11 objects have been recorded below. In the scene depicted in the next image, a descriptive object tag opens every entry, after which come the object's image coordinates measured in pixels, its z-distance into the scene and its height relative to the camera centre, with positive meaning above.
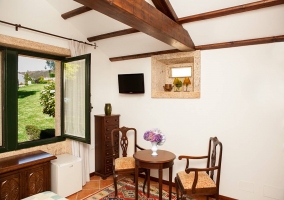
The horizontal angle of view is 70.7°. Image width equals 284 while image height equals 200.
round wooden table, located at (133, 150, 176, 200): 2.65 -0.87
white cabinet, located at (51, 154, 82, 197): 3.03 -1.24
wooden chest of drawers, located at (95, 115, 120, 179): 3.82 -0.95
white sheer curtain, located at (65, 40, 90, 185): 3.43 -0.36
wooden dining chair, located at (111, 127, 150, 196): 3.14 -1.07
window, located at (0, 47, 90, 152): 2.89 -0.13
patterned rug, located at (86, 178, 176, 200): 3.11 -1.58
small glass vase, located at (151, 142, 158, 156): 2.94 -0.77
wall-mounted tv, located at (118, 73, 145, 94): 3.84 +0.25
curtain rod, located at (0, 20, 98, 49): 2.72 +0.98
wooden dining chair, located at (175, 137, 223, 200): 2.49 -1.12
